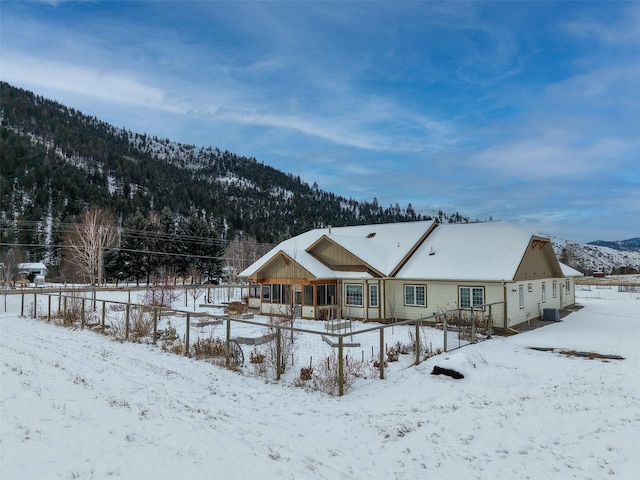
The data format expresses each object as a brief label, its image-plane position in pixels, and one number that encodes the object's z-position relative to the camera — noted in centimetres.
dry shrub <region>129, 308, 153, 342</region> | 1446
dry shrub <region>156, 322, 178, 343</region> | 1385
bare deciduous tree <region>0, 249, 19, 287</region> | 4398
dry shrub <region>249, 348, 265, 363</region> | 1075
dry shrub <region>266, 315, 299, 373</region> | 1020
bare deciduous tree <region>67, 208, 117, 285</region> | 3984
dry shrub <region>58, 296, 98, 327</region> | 1784
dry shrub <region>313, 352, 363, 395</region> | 882
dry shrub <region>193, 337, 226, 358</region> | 1158
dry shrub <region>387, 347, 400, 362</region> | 1143
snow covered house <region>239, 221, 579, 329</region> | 1928
